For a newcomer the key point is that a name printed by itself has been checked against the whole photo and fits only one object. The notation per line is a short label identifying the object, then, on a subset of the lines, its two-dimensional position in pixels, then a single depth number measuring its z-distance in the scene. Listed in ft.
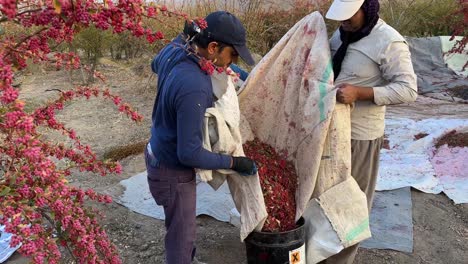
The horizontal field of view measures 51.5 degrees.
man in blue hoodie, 6.44
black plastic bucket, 8.01
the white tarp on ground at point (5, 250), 9.73
